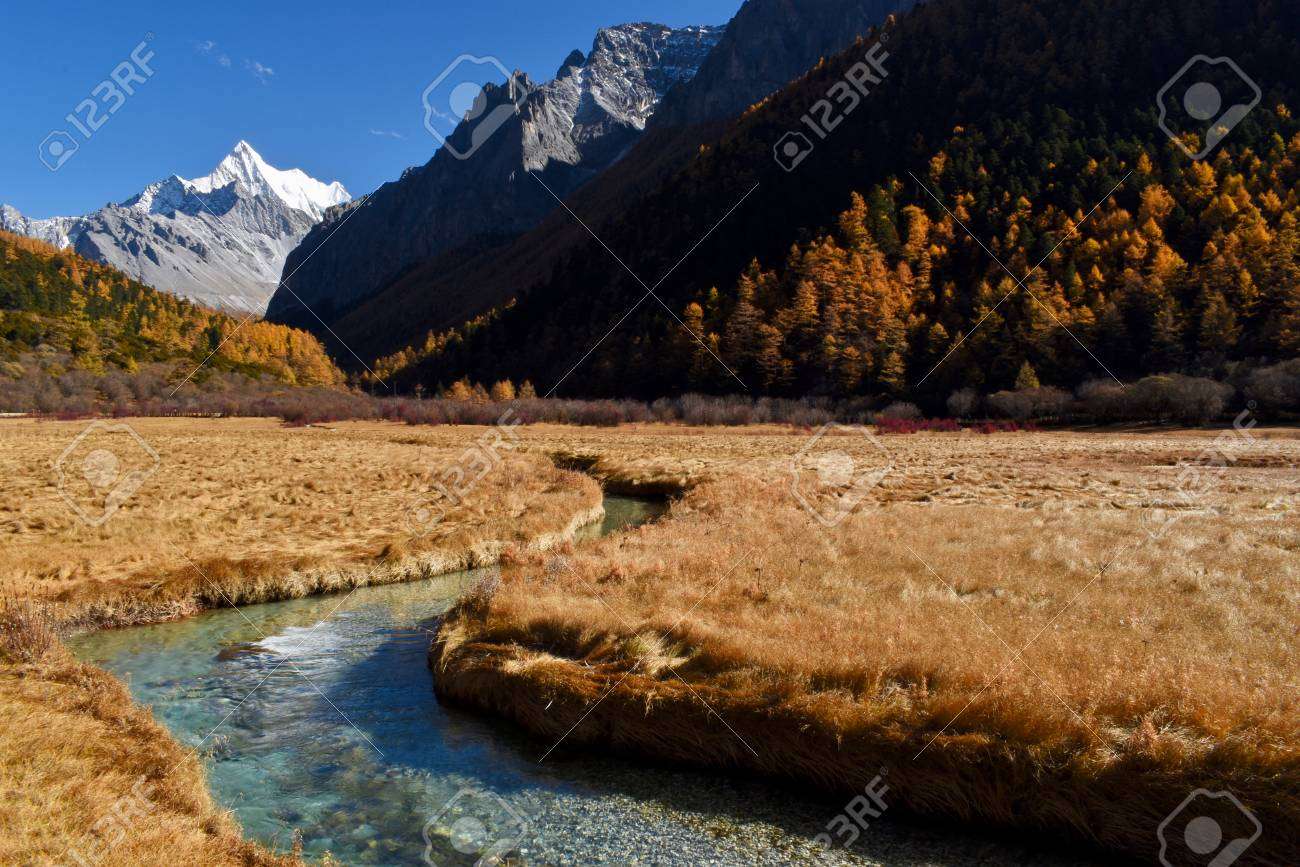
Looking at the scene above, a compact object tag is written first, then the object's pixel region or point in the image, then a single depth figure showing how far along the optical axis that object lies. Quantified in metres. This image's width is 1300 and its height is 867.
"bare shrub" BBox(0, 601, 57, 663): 12.05
